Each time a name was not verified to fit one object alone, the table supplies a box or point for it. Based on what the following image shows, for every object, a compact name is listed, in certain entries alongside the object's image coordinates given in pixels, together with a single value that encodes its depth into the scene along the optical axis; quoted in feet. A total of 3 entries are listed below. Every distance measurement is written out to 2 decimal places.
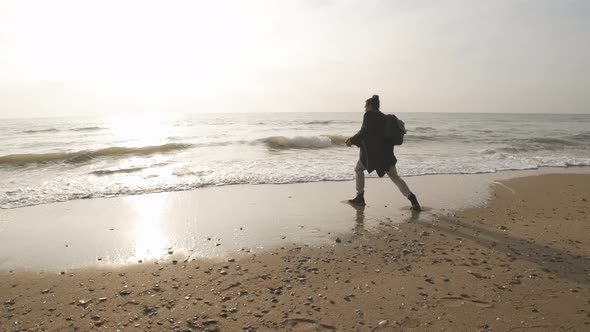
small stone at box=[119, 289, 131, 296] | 11.10
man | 19.48
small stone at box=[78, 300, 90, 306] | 10.63
